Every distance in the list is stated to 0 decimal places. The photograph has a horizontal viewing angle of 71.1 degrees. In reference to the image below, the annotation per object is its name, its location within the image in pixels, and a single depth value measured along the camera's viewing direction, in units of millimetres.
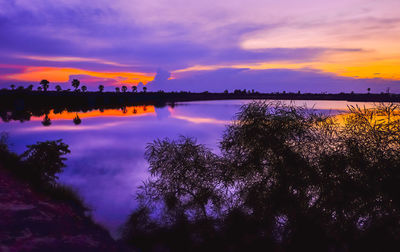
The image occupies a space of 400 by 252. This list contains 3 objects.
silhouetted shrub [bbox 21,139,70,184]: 17250
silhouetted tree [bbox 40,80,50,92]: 196875
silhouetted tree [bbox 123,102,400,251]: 10047
